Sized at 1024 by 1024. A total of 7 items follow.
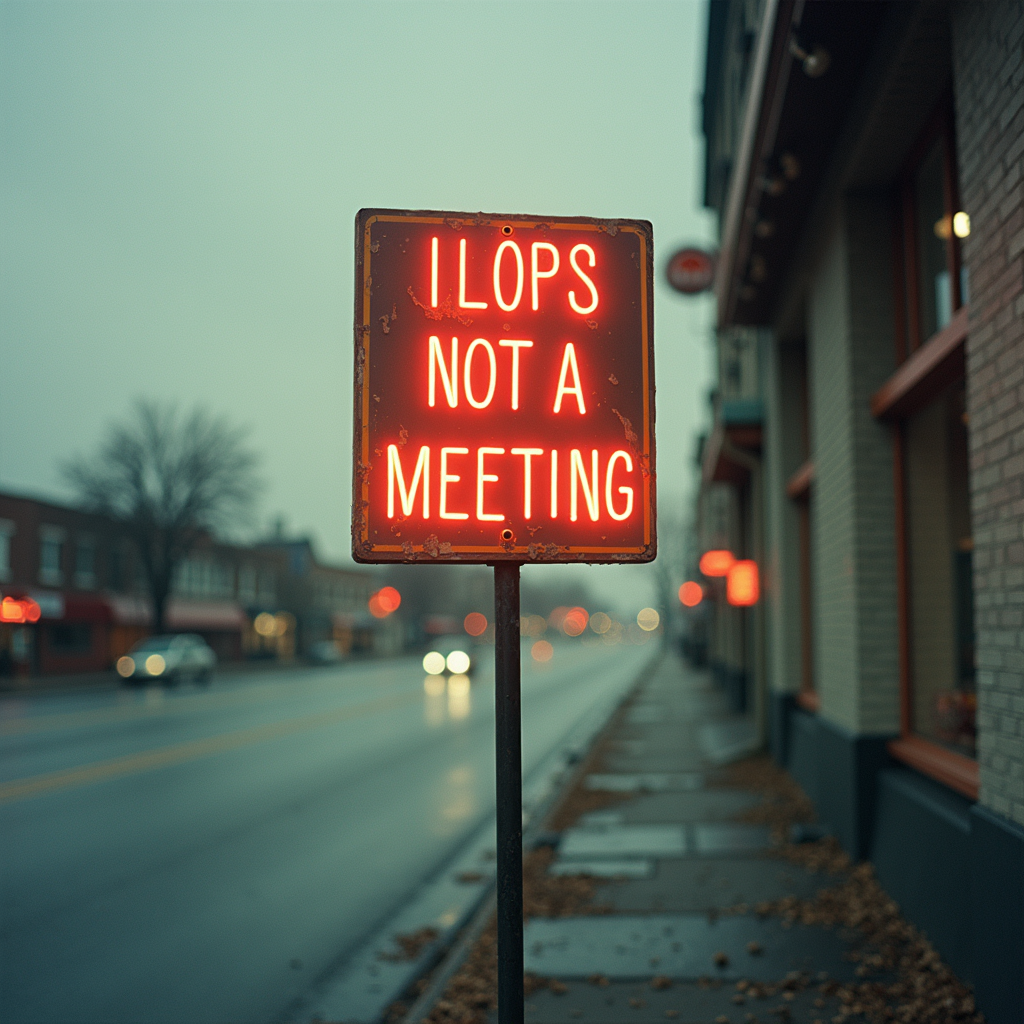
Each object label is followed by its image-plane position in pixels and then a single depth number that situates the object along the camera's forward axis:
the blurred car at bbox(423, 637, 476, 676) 38.09
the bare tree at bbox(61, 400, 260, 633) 44.75
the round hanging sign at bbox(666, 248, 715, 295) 16.27
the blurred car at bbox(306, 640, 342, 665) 59.62
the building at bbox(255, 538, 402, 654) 68.69
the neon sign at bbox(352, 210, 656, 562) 2.73
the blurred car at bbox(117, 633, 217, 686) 34.00
